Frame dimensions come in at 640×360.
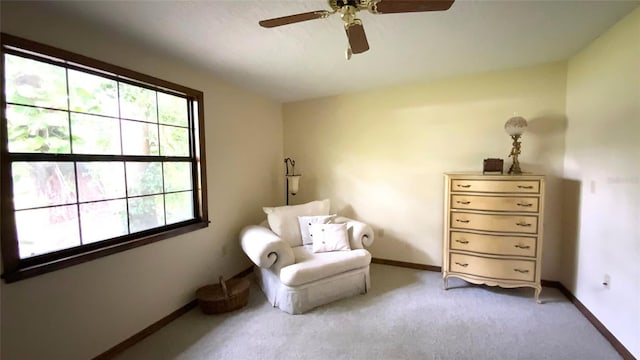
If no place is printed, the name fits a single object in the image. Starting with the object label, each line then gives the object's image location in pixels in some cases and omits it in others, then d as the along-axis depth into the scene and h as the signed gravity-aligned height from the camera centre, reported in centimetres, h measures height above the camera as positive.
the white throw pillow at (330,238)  295 -80
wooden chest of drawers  249 -62
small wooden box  270 +0
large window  157 +6
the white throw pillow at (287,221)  314 -66
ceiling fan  123 +75
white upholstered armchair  250 -94
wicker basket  247 -122
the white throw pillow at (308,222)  321 -68
